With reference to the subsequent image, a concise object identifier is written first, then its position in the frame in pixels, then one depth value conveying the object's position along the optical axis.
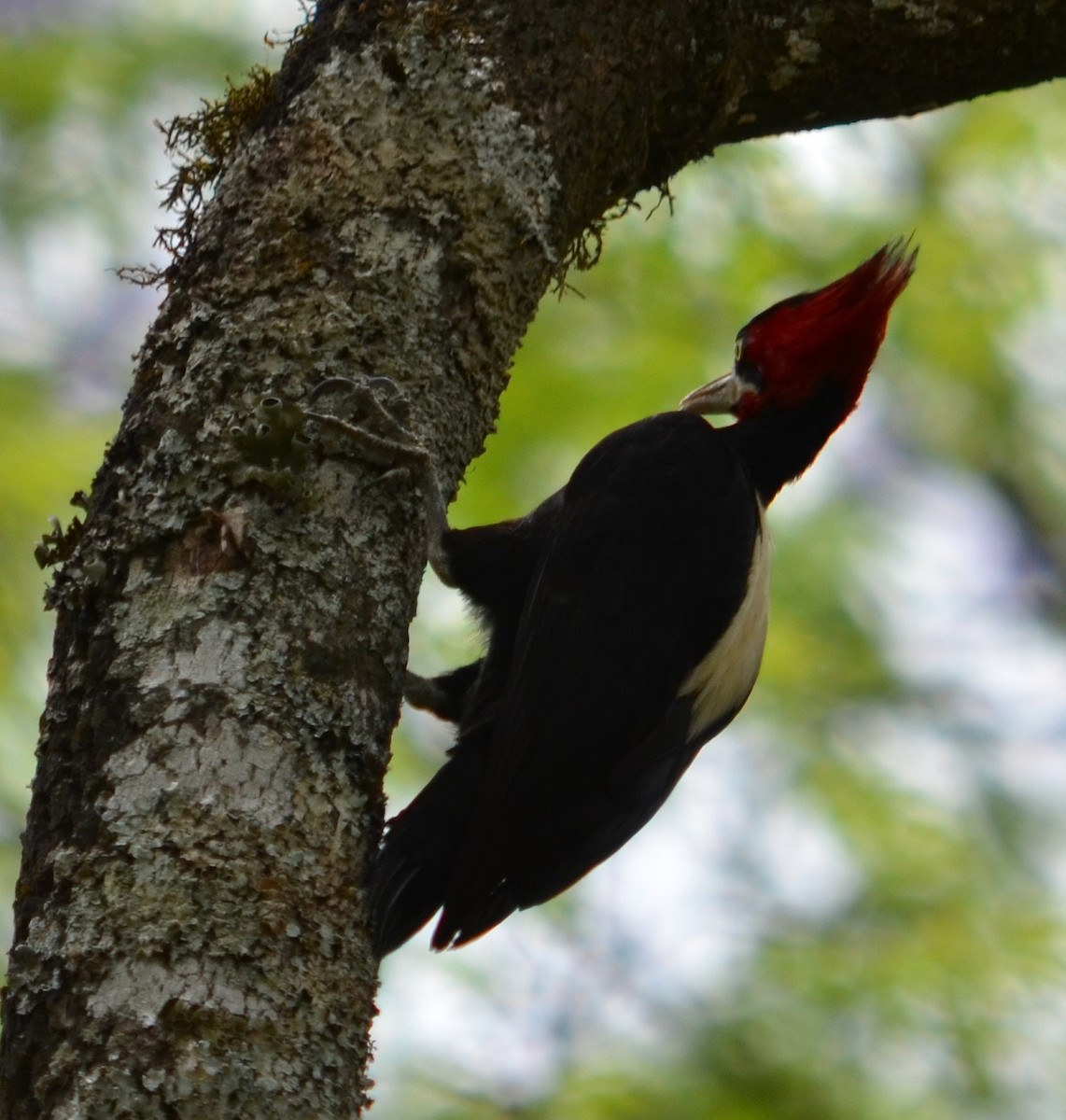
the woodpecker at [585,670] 6.25
